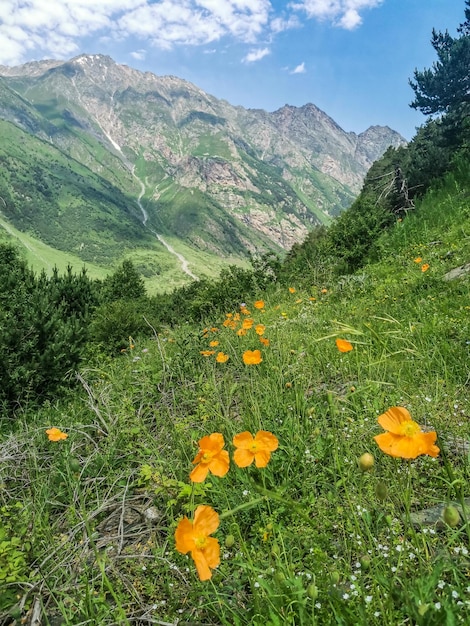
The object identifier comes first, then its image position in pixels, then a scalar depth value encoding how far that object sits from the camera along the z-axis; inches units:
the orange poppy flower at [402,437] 15.0
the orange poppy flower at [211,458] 17.2
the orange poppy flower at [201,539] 15.2
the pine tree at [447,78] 556.4
